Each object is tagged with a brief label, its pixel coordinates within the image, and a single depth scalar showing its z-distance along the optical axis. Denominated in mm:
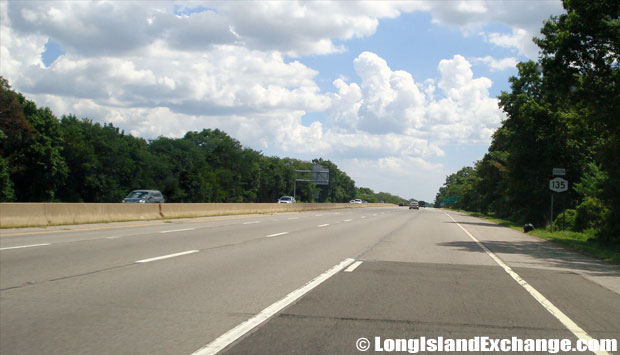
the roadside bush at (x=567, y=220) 34366
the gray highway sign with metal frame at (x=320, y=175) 99625
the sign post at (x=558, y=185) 28692
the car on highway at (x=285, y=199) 71412
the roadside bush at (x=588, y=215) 28709
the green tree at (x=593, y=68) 18984
